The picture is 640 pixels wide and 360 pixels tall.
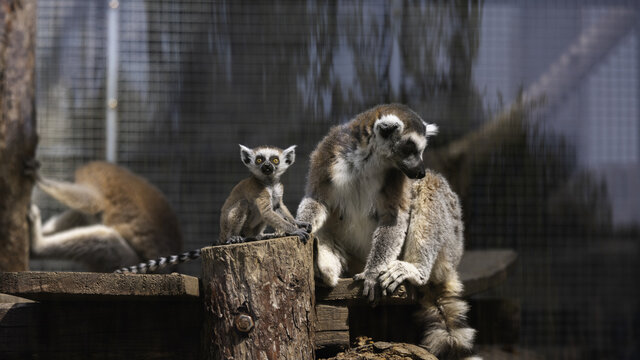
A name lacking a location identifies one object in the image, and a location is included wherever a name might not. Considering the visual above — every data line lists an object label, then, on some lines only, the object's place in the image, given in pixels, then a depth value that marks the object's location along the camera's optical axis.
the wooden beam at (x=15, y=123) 4.27
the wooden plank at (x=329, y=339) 2.83
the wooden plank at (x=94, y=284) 2.41
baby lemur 3.03
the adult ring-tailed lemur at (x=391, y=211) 3.09
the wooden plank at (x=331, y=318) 2.85
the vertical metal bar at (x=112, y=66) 5.21
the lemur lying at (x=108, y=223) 5.11
